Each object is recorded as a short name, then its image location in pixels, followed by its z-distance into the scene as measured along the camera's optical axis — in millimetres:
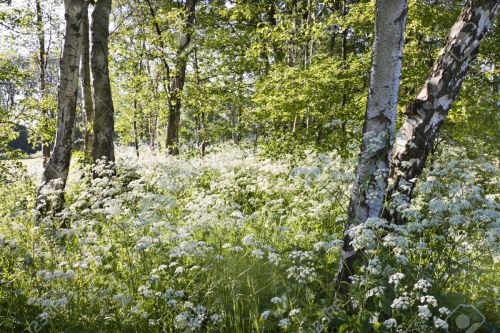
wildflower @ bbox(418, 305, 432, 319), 2327
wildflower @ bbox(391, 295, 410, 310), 2425
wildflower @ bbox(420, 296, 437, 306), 2359
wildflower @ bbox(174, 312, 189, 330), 2687
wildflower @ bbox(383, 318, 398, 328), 2453
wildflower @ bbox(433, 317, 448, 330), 2309
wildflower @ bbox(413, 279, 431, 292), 2466
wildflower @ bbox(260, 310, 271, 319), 2767
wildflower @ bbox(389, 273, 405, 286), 2467
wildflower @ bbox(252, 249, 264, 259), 3379
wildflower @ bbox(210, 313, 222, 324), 2809
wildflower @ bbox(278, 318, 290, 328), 2599
